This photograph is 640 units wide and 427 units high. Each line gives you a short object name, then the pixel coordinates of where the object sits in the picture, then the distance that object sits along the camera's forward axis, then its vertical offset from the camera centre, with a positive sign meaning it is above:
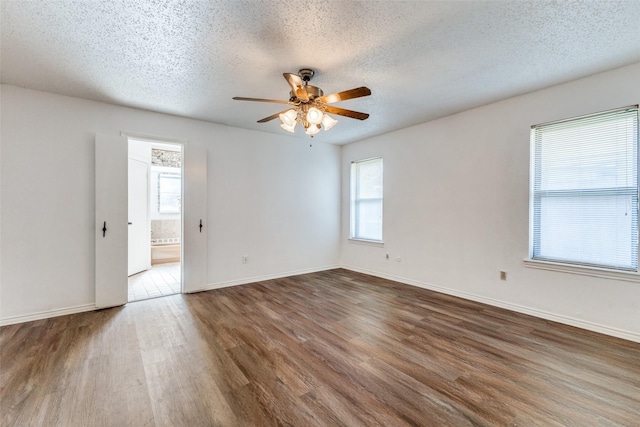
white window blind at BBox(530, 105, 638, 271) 2.61 +0.23
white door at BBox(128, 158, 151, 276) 4.90 -0.22
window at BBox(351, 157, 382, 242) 5.13 +0.19
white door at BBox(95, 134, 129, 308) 3.37 -0.18
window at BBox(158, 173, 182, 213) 6.78 +0.35
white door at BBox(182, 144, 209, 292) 3.99 -0.18
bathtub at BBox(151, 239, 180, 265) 6.00 -1.04
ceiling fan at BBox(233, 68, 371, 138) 2.24 +0.94
